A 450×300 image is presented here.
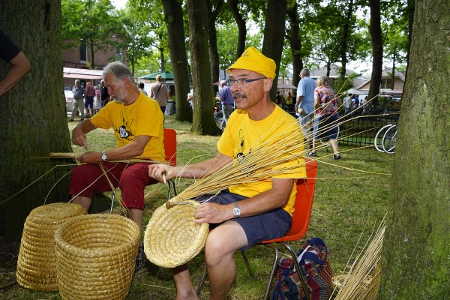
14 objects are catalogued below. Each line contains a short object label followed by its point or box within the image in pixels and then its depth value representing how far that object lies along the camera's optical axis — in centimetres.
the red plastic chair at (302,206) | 240
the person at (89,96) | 1833
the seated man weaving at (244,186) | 214
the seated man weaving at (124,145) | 305
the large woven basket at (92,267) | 222
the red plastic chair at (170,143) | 373
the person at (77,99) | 1614
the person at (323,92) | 775
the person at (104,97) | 1757
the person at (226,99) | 1123
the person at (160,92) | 1334
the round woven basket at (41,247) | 261
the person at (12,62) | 300
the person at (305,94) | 820
